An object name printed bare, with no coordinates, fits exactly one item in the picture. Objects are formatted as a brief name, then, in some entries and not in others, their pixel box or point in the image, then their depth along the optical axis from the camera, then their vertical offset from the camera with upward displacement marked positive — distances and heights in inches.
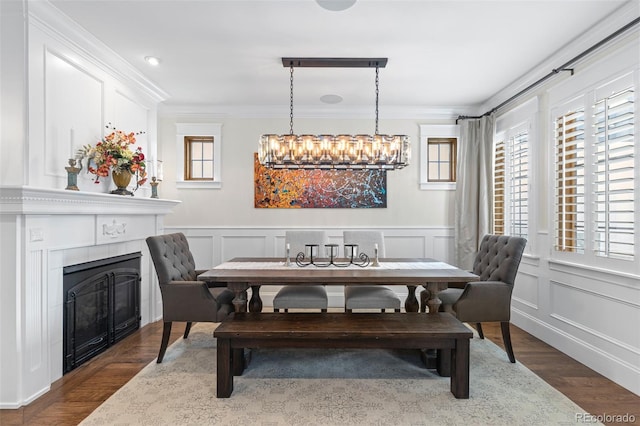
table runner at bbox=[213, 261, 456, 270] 132.0 -19.9
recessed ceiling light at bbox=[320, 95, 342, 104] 176.8 +55.4
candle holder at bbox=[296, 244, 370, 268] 135.7 -19.4
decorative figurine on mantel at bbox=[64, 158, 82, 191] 109.5 +10.5
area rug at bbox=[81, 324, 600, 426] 88.2 -49.4
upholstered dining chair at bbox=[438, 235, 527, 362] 119.6 -27.9
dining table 112.2 -20.0
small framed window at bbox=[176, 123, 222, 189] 197.0 +32.6
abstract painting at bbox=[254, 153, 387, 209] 196.4 +12.5
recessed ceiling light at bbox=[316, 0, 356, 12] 97.9 +55.9
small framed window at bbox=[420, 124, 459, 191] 197.9 +30.8
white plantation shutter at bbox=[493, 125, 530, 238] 157.6 +13.4
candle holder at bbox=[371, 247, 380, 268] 133.7 -18.5
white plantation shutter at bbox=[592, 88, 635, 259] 103.2 +11.0
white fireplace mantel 94.0 -16.1
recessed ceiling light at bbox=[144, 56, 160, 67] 136.2 +56.6
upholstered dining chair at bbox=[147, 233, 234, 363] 119.0 -28.8
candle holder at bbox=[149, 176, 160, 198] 161.5 +11.0
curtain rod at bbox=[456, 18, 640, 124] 101.2 +50.0
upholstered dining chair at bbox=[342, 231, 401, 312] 129.7 -30.6
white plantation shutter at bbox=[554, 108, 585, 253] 123.2 +10.6
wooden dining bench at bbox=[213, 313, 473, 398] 97.7 -34.1
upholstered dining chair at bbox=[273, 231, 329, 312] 130.5 -30.8
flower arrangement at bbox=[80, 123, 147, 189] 123.3 +19.1
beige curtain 181.2 +12.3
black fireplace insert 113.7 -33.2
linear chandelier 134.2 +23.5
